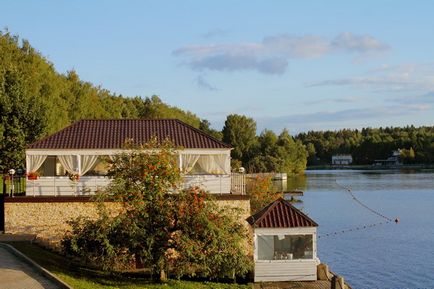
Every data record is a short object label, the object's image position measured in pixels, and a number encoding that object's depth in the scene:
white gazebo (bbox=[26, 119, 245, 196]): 26.31
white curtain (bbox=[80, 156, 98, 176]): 26.86
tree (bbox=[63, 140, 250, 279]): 20.72
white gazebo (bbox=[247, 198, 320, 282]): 22.55
